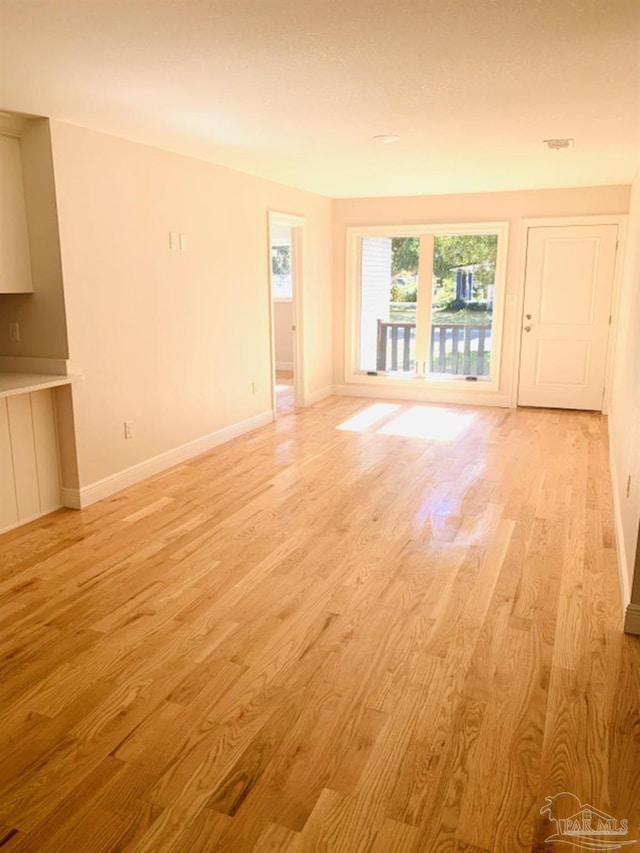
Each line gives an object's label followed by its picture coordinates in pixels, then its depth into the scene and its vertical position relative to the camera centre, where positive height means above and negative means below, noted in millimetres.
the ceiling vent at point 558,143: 4094 +922
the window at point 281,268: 9523 +275
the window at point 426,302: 6992 -177
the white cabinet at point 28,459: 3629 -1009
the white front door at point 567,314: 6453 -294
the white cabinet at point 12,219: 3533 +379
